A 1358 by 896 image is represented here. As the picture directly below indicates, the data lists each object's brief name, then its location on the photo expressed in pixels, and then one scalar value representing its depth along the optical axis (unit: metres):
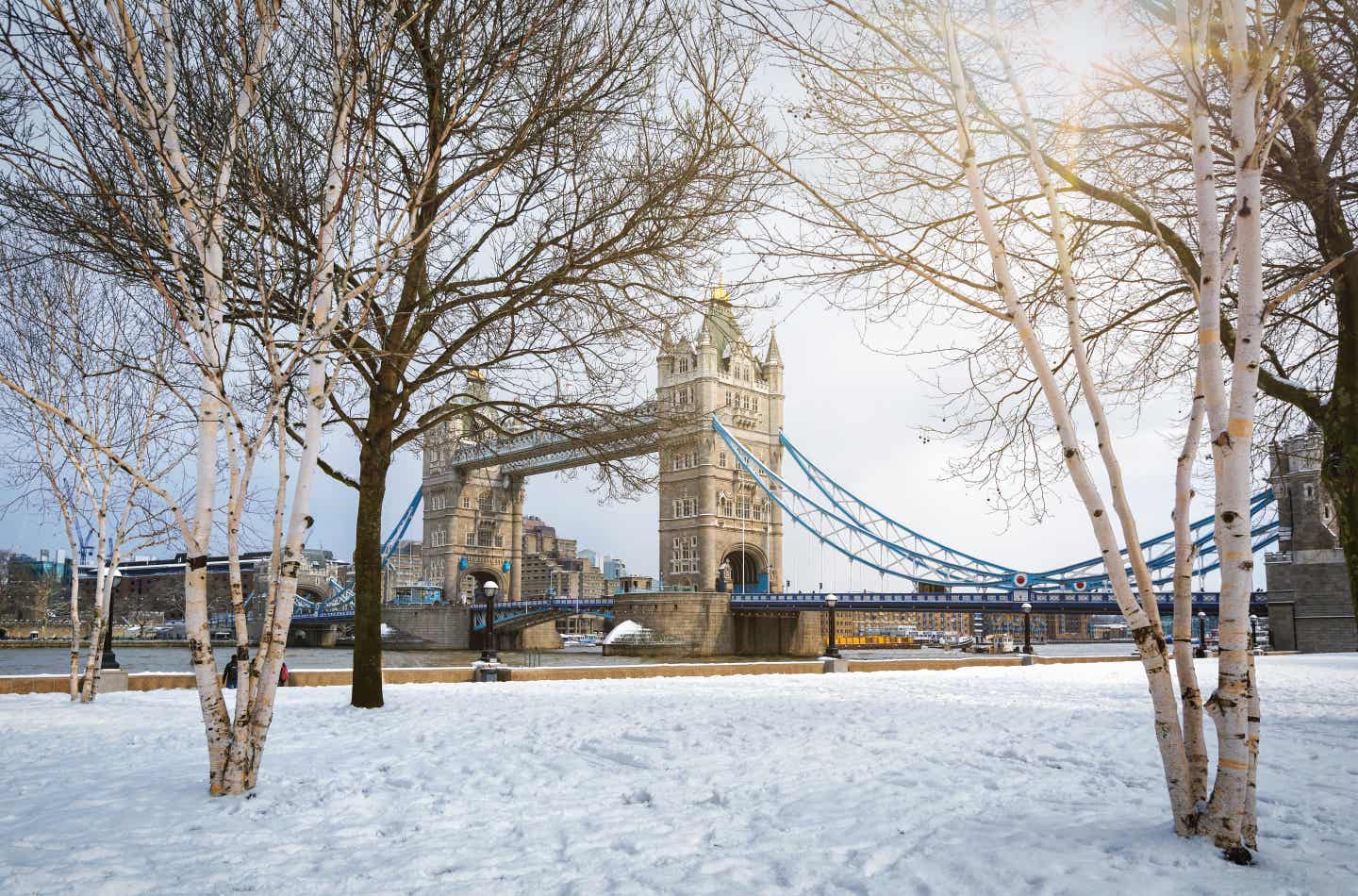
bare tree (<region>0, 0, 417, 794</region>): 5.10
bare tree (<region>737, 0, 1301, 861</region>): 3.63
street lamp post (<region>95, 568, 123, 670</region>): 14.61
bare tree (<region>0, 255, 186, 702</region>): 10.28
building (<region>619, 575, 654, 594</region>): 68.77
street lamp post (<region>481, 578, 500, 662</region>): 16.39
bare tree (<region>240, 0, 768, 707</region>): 8.28
